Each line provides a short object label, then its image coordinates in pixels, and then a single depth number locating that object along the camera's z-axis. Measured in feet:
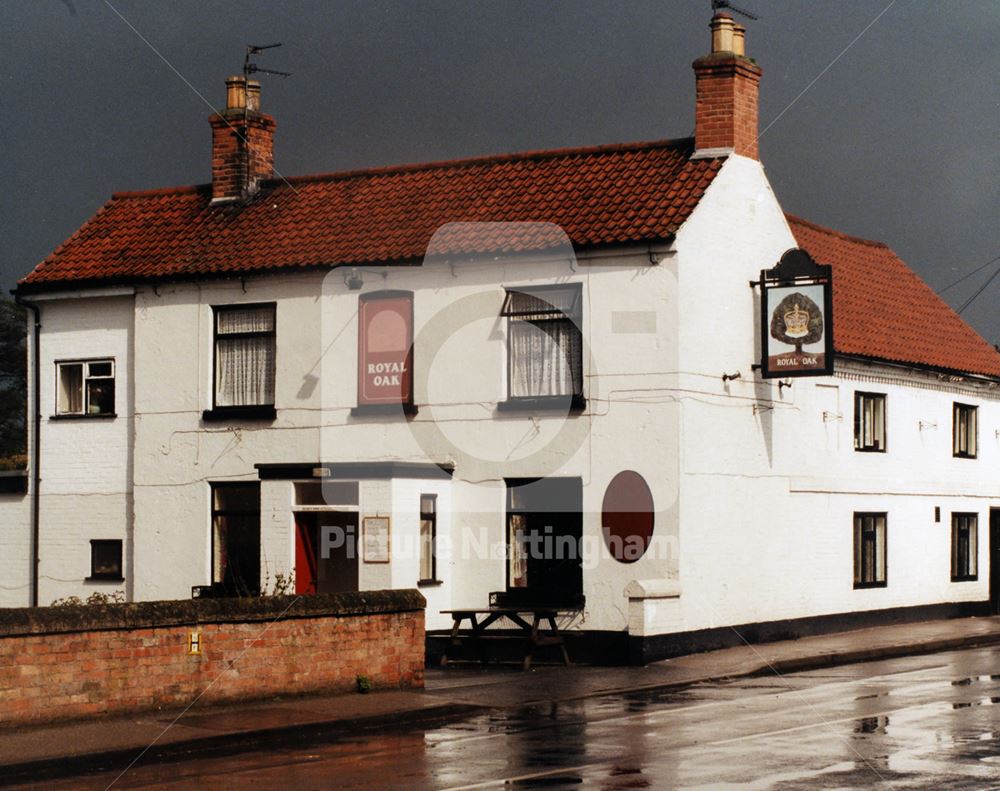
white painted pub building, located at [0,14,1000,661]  81.51
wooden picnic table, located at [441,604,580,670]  77.92
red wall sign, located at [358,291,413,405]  86.53
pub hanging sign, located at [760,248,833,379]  83.05
